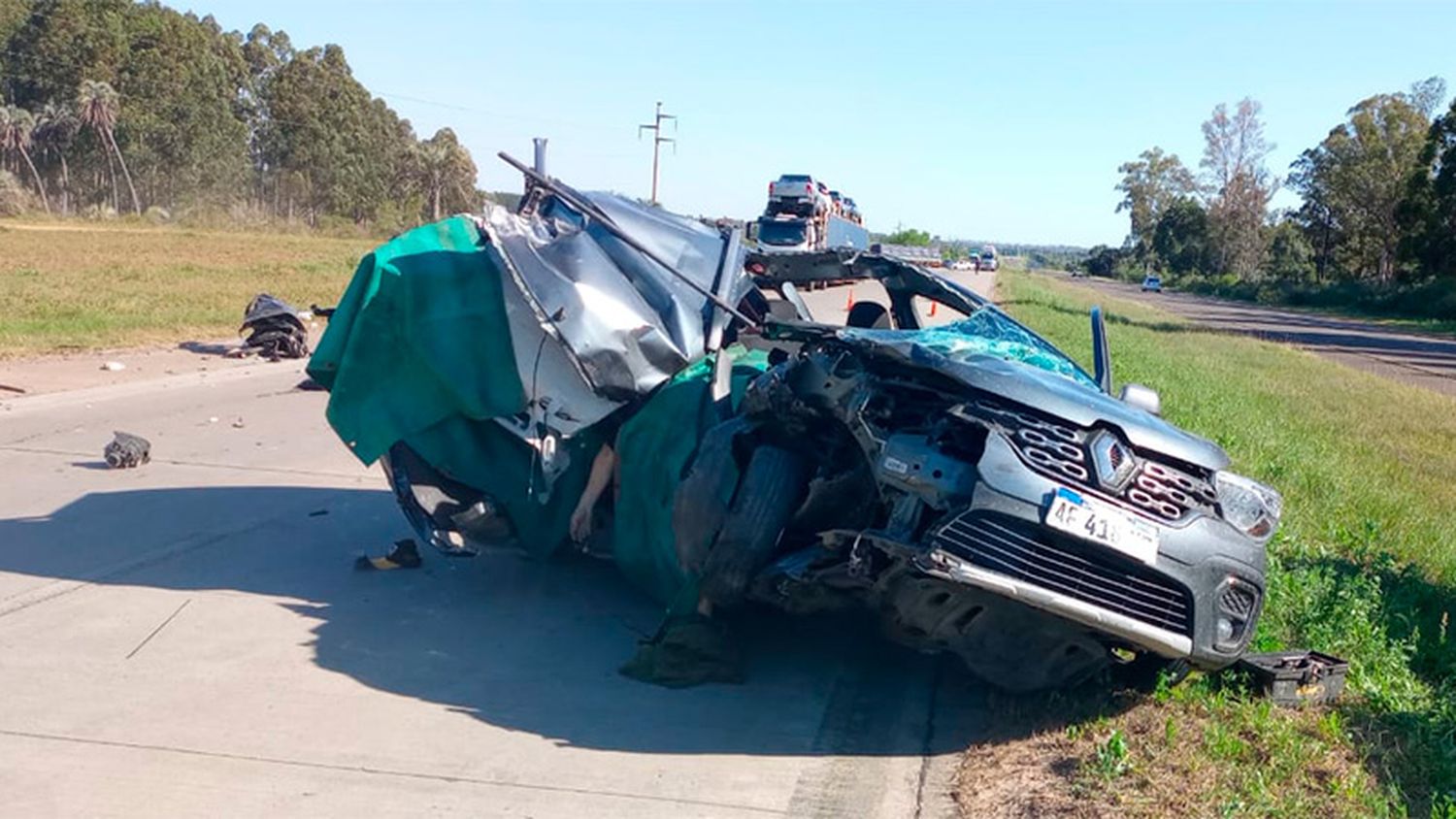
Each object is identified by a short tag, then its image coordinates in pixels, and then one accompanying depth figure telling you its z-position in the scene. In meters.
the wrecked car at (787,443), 4.46
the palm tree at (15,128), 77.19
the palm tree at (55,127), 78.25
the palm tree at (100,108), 76.50
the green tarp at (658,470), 6.08
